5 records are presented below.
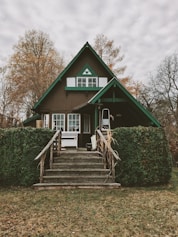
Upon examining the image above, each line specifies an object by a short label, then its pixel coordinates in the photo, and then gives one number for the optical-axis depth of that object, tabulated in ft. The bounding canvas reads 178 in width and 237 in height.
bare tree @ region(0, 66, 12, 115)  72.02
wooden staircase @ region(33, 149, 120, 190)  21.81
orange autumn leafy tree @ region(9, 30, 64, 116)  75.97
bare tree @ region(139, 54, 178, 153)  75.85
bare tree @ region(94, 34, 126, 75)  78.23
